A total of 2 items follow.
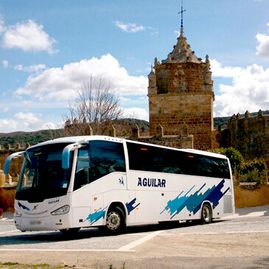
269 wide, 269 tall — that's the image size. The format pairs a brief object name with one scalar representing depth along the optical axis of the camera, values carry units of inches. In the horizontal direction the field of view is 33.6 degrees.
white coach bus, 485.0
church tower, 1291.1
